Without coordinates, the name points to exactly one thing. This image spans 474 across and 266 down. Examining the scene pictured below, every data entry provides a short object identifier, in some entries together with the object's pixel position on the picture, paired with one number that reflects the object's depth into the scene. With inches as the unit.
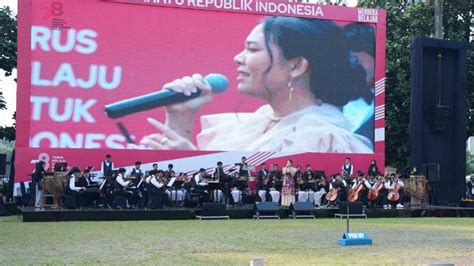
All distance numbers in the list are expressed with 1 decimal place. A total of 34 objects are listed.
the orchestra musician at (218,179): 764.0
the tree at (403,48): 1139.8
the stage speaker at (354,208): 768.3
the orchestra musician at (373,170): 863.1
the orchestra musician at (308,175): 837.2
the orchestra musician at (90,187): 732.6
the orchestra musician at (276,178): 826.8
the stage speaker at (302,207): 761.0
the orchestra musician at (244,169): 818.2
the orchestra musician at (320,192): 834.8
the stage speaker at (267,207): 741.9
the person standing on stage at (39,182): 741.9
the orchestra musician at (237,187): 802.8
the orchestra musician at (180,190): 789.9
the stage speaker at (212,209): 724.0
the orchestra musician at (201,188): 788.6
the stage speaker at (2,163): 735.7
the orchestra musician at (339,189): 816.3
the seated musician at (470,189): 969.9
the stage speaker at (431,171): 844.7
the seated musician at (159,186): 753.6
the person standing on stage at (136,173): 759.1
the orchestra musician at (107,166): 784.5
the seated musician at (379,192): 824.3
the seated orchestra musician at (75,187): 722.8
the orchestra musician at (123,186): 745.6
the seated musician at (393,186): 830.5
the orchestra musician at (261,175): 834.8
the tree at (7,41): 922.4
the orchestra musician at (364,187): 817.5
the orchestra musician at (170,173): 776.1
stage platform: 669.3
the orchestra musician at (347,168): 862.1
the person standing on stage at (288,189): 805.2
